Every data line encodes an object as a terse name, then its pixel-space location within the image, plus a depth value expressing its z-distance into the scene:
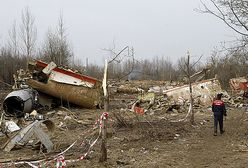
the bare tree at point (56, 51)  33.97
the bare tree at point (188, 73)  13.21
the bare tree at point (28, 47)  36.22
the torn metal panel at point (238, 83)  26.14
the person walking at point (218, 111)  11.63
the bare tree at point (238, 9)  10.64
